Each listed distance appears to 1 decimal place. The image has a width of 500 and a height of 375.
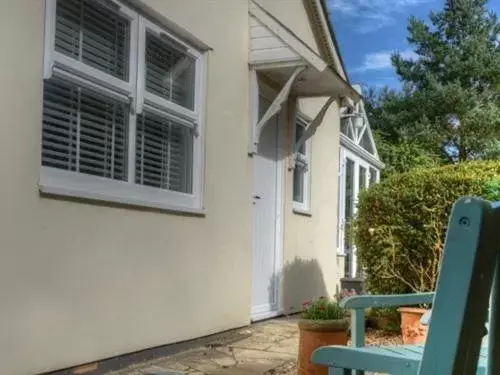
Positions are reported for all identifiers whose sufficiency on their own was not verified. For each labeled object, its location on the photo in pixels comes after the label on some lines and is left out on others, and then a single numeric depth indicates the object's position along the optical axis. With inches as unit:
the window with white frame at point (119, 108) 142.6
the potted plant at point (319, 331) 141.6
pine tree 773.3
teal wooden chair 39.3
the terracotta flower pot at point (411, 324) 196.7
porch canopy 229.0
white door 249.3
